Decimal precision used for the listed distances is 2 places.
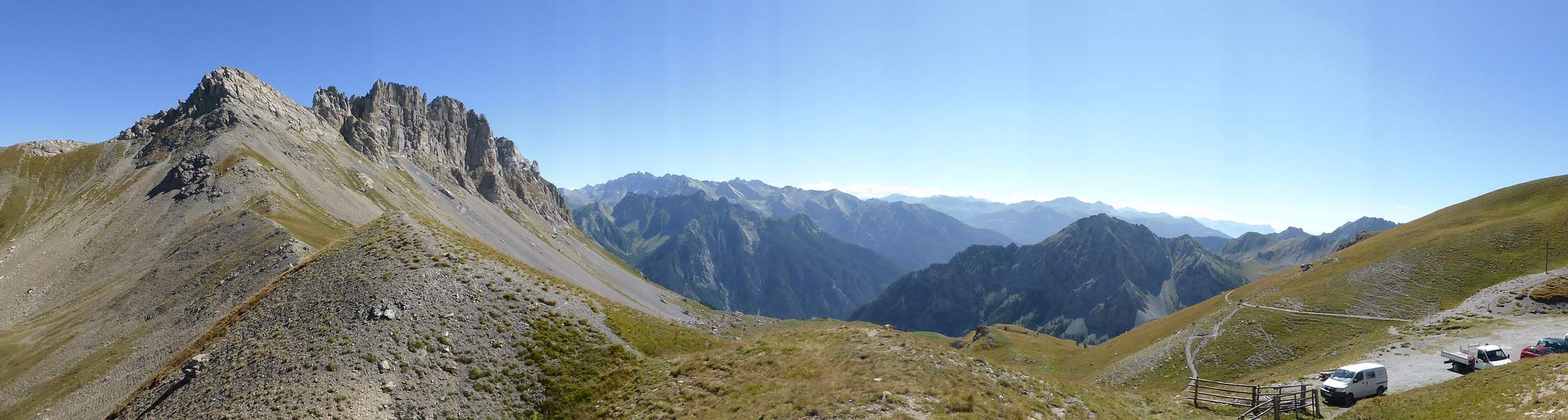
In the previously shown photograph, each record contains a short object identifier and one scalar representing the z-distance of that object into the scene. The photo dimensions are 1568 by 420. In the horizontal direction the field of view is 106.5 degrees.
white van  35.97
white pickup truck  39.78
